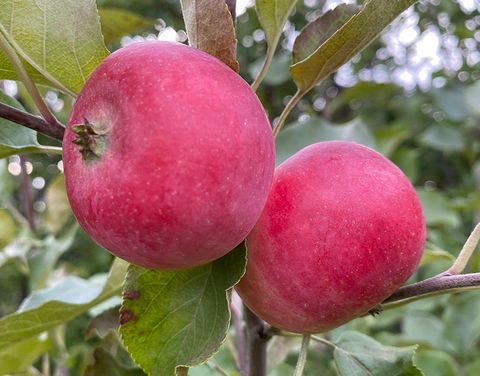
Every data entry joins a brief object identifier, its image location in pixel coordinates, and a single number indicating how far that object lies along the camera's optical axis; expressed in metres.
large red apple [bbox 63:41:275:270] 0.16
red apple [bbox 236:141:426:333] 0.19
